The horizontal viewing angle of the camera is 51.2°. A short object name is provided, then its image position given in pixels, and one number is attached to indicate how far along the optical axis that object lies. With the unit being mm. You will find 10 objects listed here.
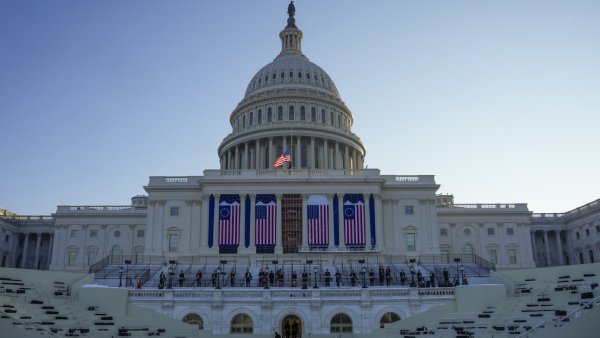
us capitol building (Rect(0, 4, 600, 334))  56753
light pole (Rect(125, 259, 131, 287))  55988
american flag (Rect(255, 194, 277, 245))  74375
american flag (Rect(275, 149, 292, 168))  83875
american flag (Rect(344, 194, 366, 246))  74250
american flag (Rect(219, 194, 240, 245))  74312
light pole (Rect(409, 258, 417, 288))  53103
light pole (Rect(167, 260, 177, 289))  52650
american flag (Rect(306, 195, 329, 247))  74438
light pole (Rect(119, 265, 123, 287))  54056
